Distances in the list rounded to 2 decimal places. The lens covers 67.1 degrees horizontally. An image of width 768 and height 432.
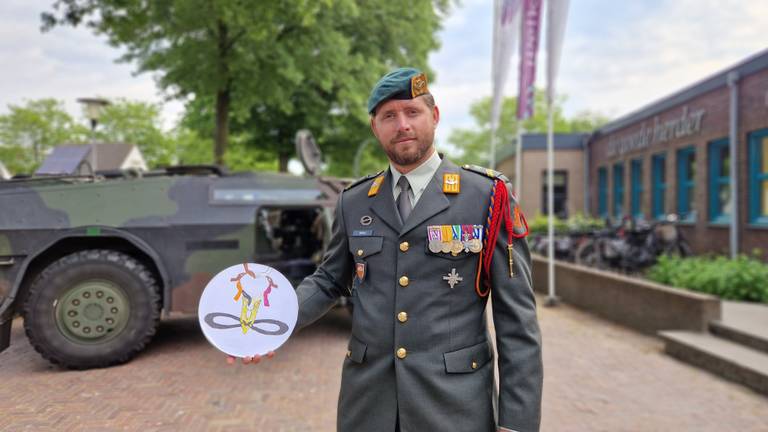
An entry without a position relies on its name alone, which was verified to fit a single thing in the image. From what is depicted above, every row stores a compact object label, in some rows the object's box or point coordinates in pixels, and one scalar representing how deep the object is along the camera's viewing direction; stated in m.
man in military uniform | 1.86
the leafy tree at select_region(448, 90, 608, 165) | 56.78
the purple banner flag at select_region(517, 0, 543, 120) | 10.57
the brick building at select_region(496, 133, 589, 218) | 25.00
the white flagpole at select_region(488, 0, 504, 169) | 13.67
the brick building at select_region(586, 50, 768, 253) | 11.64
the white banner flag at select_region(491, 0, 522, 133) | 12.16
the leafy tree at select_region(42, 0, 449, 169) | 9.07
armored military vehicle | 2.88
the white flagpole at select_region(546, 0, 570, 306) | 8.95
